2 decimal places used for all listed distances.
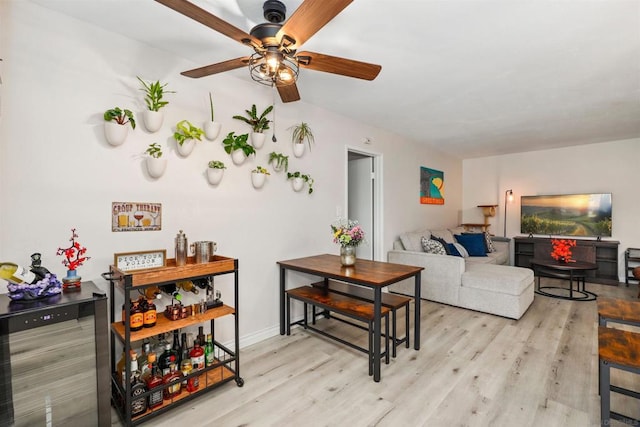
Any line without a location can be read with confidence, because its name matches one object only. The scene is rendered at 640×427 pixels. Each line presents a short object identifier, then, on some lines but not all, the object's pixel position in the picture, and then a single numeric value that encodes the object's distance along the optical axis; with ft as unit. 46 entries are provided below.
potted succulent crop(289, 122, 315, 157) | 10.28
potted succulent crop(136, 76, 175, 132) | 6.82
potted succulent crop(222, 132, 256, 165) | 8.44
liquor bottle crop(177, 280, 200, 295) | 7.06
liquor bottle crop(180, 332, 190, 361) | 6.78
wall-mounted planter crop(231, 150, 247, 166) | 8.59
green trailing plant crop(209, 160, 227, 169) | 8.02
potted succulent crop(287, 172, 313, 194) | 10.25
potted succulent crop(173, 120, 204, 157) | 7.38
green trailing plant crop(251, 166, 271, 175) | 9.12
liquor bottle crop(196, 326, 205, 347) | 7.01
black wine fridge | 4.44
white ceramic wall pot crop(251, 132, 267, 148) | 8.95
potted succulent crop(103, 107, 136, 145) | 6.34
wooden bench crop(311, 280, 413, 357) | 8.30
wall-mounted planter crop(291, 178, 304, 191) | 10.32
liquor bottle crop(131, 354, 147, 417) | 5.74
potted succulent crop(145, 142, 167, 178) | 6.97
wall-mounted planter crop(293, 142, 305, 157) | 10.25
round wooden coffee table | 13.41
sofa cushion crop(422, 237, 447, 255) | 14.65
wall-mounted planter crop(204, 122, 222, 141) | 7.94
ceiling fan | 4.28
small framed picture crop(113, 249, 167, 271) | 6.23
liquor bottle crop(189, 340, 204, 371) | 6.70
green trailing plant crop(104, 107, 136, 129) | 6.35
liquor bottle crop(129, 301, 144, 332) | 5.88
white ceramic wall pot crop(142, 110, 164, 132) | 6.82
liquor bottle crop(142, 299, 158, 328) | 6.05
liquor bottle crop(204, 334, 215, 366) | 6.95
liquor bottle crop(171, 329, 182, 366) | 6.74
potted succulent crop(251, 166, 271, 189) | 9.04
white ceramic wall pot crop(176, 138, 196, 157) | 7.48
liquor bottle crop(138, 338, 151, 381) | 6.15
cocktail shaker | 6.75
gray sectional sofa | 11.40
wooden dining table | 7.27
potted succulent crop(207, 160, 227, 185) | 8.04
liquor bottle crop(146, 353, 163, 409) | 5.95
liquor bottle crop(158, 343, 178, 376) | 6.40
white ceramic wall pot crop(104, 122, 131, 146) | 6.34
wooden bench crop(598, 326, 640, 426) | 4.87
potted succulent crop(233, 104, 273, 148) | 8.96
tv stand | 16.61
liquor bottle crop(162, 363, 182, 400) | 6.19
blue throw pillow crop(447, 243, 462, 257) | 15.75
